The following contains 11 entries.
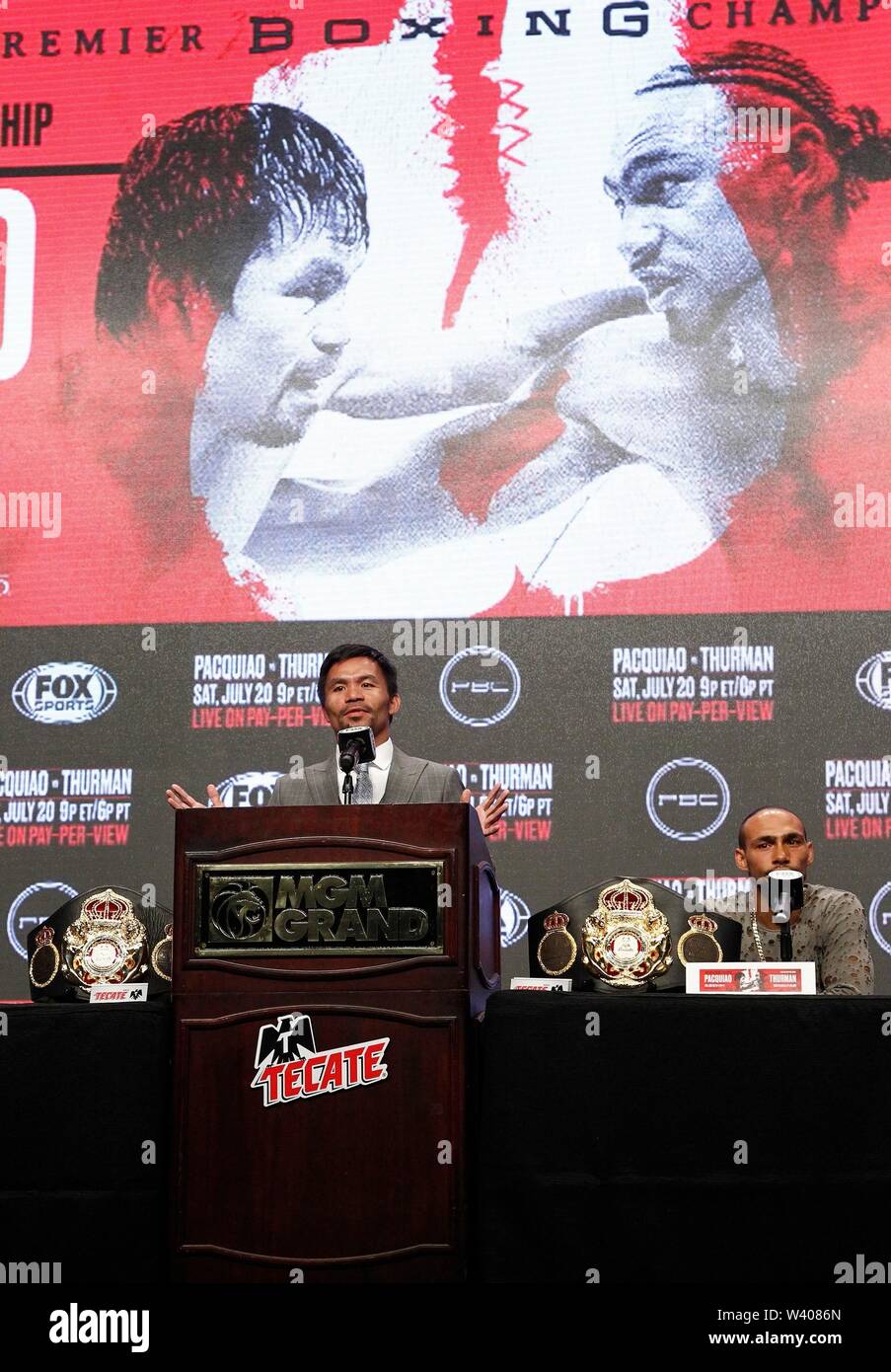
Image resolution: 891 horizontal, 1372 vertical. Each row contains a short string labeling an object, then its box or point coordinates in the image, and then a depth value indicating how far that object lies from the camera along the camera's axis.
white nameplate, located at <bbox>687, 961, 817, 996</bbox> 3.12
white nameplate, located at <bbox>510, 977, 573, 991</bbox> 3.23
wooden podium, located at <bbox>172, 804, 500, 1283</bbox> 2.84
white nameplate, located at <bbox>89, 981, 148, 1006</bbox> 3.16
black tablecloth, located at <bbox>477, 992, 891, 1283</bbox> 2.88
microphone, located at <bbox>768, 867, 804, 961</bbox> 3.29
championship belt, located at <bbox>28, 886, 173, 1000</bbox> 3.27
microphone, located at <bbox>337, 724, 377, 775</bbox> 3.09
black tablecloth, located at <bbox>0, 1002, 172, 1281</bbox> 2.95
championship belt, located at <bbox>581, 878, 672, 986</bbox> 3.26
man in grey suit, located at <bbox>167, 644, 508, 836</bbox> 3.90
